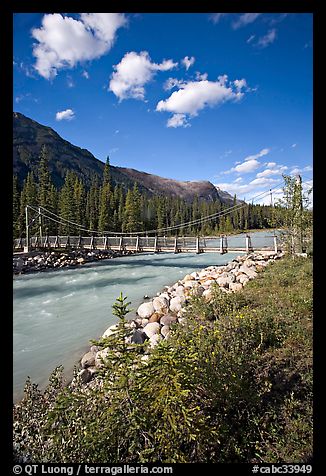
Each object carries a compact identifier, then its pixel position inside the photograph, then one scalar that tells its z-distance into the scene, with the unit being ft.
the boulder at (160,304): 23.24
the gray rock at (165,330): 17.56
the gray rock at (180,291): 28.03
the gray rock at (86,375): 13.12
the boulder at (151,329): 17.79
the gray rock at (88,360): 15.25
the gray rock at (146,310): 22.54
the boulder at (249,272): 28.61
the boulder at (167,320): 19.40
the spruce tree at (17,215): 98.19
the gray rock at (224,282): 27.19
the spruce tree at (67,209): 101.56
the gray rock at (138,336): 16.31
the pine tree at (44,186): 100.68
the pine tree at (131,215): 104.23
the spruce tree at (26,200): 100.17
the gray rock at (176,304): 22.93
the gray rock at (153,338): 15.43
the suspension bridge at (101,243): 50.68
